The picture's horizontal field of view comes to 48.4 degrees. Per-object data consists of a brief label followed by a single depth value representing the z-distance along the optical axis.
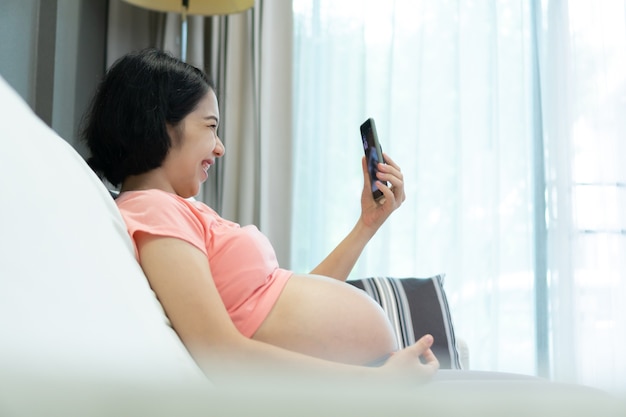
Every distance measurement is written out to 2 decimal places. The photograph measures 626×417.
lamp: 2.46
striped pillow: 1.81
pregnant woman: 0.77
